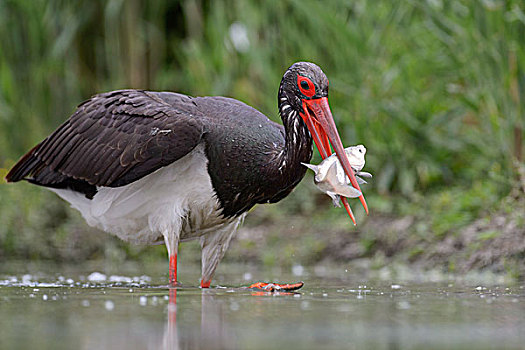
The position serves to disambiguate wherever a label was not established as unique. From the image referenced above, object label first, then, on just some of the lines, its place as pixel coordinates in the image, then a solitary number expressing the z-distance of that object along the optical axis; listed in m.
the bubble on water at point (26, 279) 10.91
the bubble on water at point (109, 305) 7.55
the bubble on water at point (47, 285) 10.09
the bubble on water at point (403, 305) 7.61
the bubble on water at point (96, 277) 11.52
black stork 9.93
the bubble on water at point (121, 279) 11.45
